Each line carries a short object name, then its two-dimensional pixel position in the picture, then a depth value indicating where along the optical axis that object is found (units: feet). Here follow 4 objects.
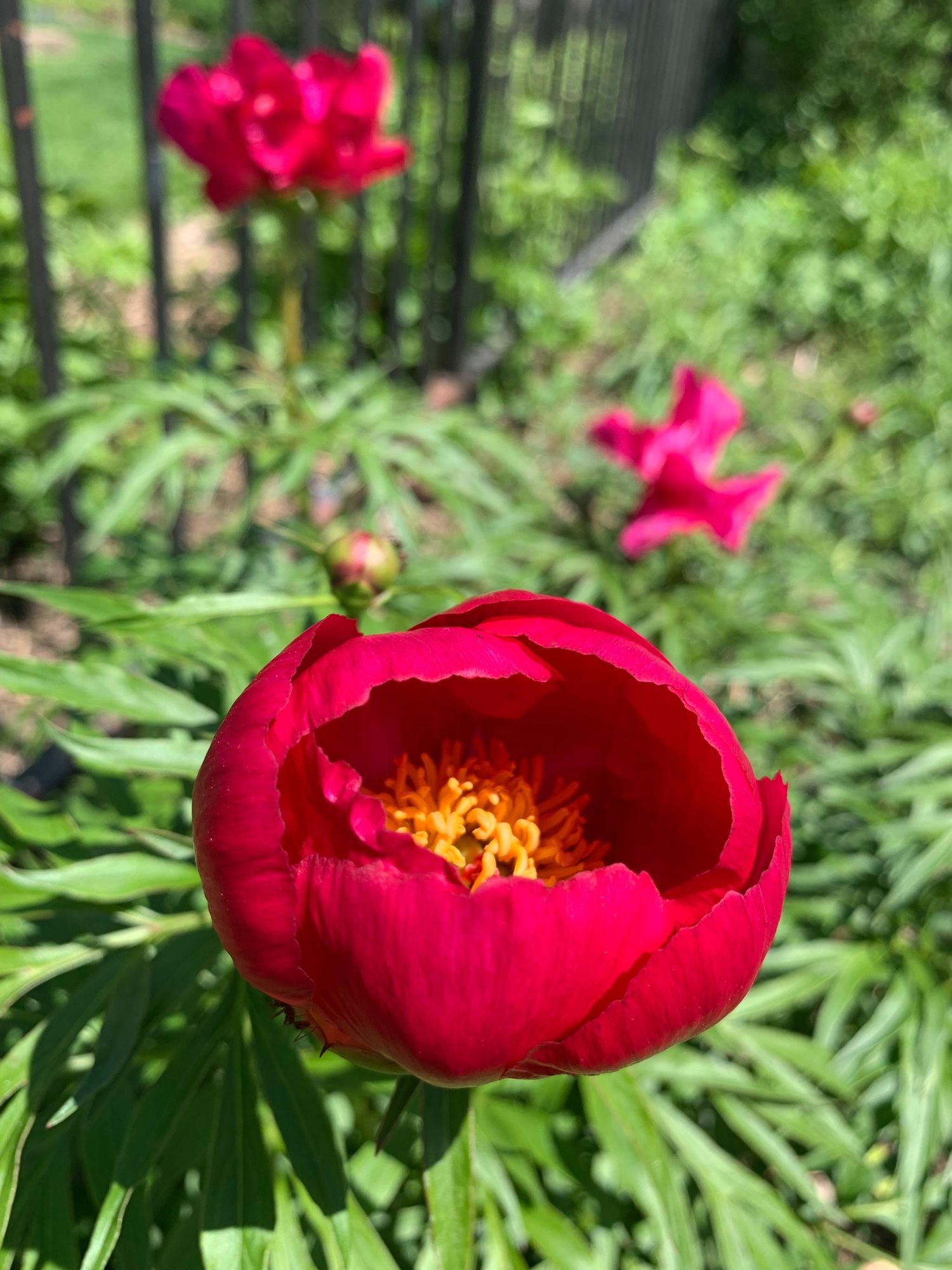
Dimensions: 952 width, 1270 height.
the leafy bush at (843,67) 4.93
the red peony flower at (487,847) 0.39
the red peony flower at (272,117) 1.04
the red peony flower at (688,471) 1.08
